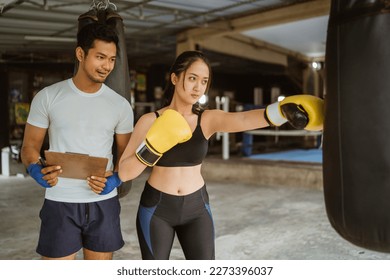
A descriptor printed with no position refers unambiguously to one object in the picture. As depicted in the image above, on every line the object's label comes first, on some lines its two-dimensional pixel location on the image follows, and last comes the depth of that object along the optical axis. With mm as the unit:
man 1494
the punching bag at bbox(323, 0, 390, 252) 986
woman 1517
